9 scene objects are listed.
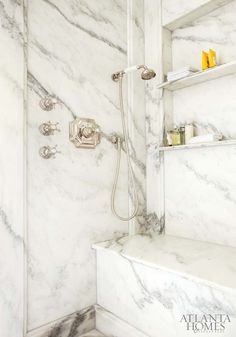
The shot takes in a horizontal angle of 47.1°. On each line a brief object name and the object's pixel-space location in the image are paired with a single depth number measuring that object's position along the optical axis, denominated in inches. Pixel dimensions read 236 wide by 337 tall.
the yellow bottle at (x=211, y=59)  71.0
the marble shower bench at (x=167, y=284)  49.3
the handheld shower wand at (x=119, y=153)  77.0
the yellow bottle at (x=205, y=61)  71.7
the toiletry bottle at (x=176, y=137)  79.4
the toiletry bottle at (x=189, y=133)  78.2
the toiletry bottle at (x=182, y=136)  80.5
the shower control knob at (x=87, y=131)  70.7
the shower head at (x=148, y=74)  70.4
